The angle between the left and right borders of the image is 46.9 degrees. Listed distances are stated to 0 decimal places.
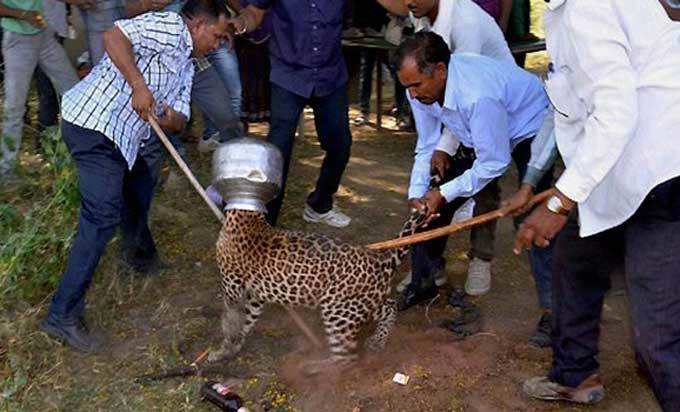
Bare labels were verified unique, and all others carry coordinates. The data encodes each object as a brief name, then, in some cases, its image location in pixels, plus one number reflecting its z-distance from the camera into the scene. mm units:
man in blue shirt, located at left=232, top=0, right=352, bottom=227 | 5133
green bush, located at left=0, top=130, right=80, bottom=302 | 4594
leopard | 3955
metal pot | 3844
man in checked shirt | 4094
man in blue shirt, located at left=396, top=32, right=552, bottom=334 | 3961
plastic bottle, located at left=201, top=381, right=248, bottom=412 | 3885
